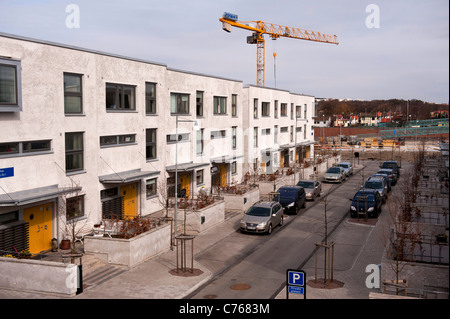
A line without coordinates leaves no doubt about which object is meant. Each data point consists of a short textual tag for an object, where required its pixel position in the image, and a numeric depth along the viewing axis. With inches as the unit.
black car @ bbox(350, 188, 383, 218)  1157.3
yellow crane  3289.9
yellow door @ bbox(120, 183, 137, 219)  1009.8
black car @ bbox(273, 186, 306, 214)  1200.2
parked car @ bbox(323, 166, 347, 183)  1776.6
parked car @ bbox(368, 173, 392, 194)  1549.0
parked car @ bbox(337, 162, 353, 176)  1964.3
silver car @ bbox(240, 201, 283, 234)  973.8
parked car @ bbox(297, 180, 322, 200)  1390.3
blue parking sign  450.9
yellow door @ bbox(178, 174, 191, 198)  1247.8
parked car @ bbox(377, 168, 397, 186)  1743.7
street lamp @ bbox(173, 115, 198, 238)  839.1
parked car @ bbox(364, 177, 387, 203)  1360.7
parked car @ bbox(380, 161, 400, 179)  1922.2
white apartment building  724.7
